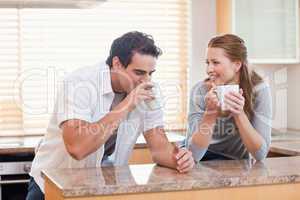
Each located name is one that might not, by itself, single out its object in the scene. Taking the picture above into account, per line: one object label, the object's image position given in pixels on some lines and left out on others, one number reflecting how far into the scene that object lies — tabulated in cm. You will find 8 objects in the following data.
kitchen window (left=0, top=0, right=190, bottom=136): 348
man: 191
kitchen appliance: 287
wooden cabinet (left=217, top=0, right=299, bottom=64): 348
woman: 208
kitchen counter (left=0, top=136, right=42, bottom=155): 286
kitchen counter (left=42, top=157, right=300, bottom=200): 154
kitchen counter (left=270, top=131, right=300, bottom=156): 280
